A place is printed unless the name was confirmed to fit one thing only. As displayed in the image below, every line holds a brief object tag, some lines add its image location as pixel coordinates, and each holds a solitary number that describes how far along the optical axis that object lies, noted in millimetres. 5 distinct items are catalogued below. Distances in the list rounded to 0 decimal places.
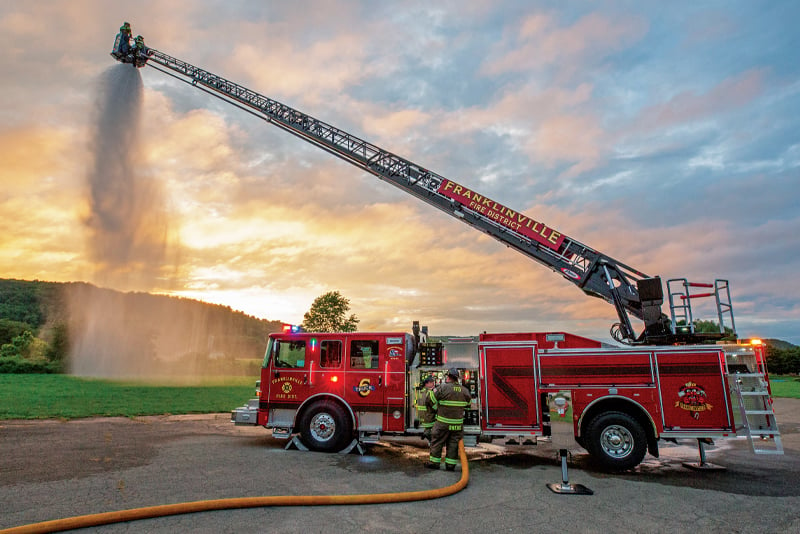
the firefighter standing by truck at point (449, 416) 7852
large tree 37438
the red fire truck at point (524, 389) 7953
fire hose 4453
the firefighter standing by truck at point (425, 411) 8406
